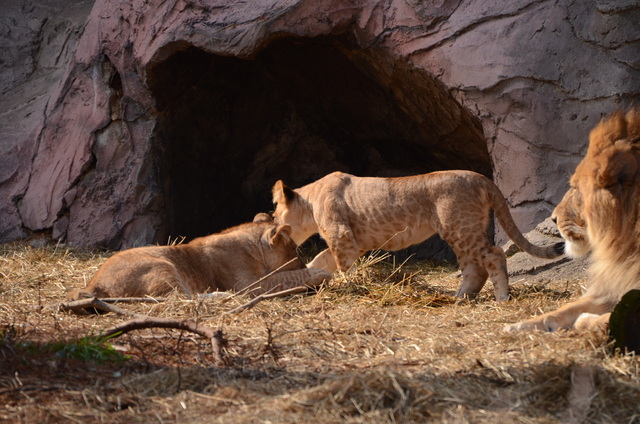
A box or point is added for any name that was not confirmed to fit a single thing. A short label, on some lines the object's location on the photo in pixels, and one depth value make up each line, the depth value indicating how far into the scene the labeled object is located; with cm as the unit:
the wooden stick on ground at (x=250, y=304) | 1042
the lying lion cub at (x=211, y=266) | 1210
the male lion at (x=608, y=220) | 892
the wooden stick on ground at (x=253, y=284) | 1258
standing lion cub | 1369
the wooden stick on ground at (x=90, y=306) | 1013
